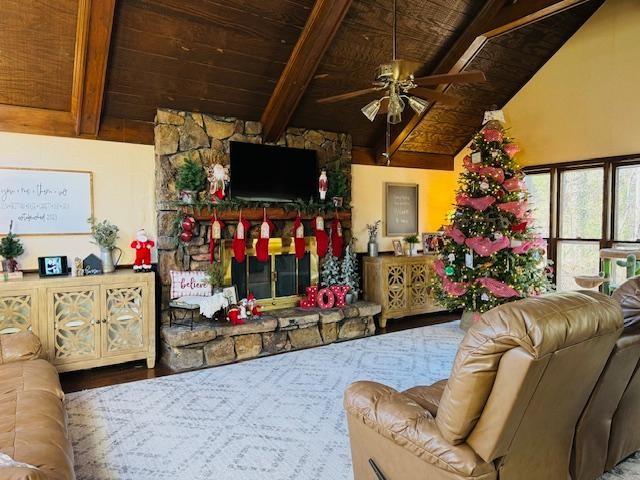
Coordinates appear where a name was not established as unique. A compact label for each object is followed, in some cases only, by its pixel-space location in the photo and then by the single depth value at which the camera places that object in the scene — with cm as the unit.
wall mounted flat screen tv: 488
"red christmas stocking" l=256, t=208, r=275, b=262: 498
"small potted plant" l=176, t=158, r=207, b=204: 452
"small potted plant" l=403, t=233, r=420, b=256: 629
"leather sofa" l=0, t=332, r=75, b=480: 174
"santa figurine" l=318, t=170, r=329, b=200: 541
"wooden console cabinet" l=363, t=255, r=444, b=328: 573
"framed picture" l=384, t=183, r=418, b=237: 644
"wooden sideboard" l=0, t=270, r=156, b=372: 367
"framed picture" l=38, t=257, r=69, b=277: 397
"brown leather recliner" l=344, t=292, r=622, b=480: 144
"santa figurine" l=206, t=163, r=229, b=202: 464
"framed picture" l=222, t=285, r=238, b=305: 464
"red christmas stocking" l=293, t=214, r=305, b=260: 527
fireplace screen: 509
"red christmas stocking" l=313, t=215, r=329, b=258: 543
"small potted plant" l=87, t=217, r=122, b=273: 422
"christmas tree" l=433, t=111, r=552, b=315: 492
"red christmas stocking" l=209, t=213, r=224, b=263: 469
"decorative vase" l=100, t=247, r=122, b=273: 425
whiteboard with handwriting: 400
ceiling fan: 309
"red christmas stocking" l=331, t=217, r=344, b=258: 558
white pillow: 452
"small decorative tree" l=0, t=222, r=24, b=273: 383
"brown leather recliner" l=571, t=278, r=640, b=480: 202
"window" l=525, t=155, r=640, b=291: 519
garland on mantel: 461
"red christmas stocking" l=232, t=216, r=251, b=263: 484
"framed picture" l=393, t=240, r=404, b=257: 626
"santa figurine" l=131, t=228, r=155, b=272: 429
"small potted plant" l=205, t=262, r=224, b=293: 464
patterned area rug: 247
